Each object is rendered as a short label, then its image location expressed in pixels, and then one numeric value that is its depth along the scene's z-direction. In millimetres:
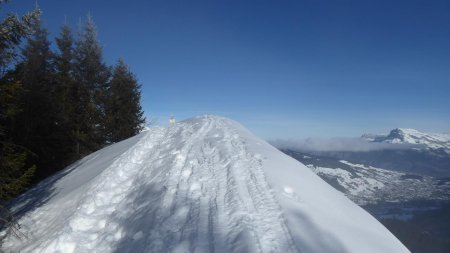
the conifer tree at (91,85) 24859
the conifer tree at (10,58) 7859
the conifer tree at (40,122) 17531
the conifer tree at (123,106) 27359
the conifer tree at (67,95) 20875
